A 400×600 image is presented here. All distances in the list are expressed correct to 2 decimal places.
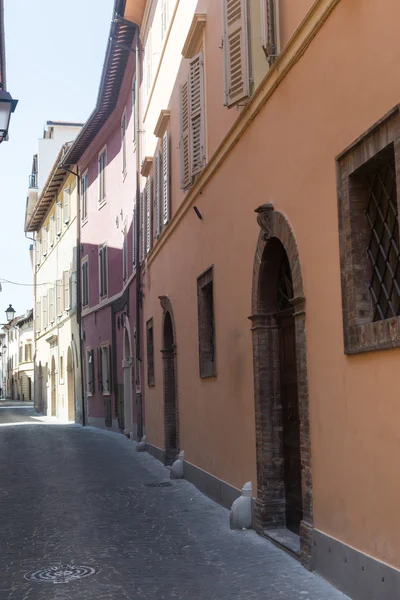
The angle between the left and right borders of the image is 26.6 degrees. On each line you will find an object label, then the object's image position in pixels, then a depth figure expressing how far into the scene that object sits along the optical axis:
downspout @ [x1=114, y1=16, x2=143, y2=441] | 19.59
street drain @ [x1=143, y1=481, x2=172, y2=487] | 12.76
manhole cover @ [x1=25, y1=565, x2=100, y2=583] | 6.88
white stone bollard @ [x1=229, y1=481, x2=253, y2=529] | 8.80
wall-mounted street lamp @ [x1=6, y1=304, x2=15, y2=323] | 39.03
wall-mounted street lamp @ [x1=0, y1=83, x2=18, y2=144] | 8.91
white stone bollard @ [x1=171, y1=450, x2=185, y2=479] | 13.30
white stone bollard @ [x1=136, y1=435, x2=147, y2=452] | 18.31
